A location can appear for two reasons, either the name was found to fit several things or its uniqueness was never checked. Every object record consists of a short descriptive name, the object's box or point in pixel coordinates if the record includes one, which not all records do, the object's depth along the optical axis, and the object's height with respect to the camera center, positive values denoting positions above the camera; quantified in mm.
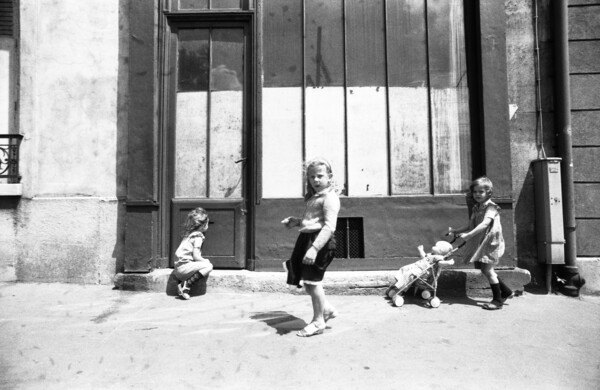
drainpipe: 5352 +949
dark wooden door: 5656 +1228
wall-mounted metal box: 5242 -99
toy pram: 4652 -766
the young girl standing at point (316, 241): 3648 -290
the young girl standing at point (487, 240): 4629 -381
